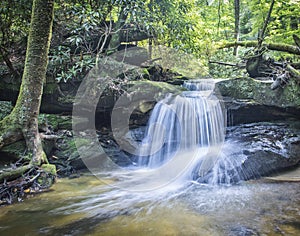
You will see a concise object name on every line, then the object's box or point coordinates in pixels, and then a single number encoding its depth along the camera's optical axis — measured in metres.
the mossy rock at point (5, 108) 4.97
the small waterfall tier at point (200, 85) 7.23
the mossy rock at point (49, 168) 3.92
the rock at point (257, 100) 5.34
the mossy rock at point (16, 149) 4.26
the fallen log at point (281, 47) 6.88
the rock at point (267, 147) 4.34
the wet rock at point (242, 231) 2.32
